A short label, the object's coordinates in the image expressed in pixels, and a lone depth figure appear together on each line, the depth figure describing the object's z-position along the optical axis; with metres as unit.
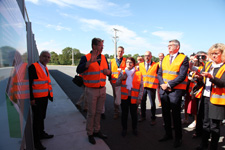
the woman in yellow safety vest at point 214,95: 2.43
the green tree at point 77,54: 90.78
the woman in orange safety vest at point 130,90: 3.35
